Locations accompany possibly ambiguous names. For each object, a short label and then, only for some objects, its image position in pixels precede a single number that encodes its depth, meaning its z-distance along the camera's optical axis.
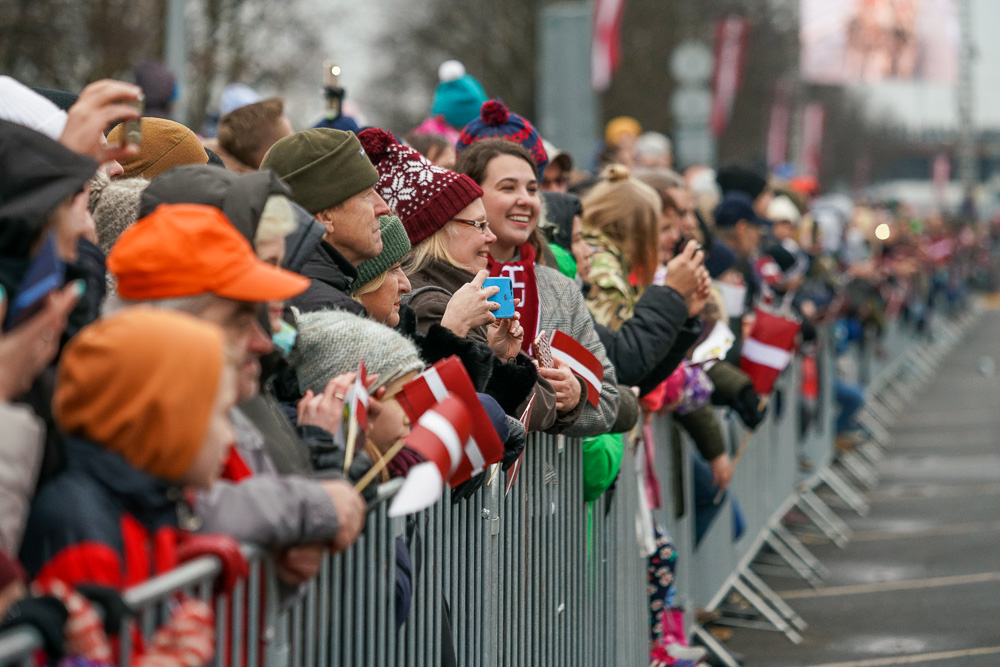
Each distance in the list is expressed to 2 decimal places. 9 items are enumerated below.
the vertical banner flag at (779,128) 82.87
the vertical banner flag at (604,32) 34.34
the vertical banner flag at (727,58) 56.09
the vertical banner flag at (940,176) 123.56
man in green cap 8.33
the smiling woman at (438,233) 8.80
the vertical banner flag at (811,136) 84.12
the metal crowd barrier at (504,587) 5.33
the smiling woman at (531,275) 9.10
